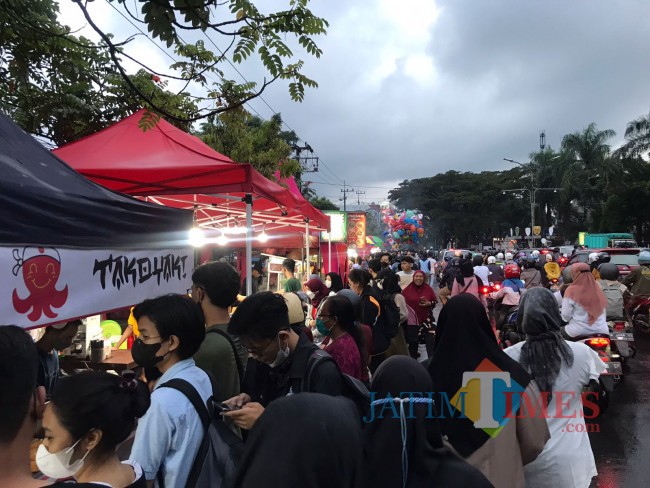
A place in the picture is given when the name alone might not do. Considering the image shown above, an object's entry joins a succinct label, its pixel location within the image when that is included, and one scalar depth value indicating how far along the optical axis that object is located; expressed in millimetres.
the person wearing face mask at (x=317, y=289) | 6788
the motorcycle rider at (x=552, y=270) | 11453
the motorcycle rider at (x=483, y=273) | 10562
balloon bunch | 30797
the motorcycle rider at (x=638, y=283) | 10930
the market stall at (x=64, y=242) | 2463
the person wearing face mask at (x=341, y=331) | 3475
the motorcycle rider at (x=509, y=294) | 7992
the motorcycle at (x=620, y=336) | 6883
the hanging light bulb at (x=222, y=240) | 7660
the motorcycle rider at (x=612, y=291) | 7223
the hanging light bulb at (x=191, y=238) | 4429
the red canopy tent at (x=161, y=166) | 5141
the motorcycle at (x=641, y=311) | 10992
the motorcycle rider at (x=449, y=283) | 8998
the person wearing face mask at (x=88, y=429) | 1725
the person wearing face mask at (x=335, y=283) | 7588
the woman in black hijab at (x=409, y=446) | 1676
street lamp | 42194
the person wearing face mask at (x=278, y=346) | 2480
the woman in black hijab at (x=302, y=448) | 1351
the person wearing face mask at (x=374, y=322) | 5680
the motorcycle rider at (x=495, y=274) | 11781
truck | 29261
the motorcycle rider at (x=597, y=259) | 12375
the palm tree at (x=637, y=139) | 38875
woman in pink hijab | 5852
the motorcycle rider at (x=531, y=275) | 9164
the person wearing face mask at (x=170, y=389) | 2053
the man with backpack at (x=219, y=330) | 2766
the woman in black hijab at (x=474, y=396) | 2502
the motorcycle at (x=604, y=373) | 5953
